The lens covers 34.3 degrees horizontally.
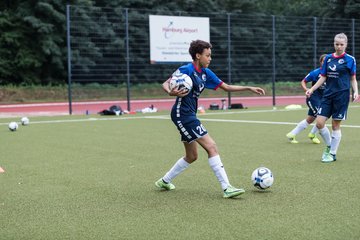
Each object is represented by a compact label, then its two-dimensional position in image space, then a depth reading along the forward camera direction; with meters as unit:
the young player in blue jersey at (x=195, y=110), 6.33
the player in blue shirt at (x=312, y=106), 10.92
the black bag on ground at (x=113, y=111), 21.58
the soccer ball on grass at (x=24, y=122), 17.23
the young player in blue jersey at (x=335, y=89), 8.96
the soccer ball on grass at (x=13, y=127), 15.19
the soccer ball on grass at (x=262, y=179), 6.50
